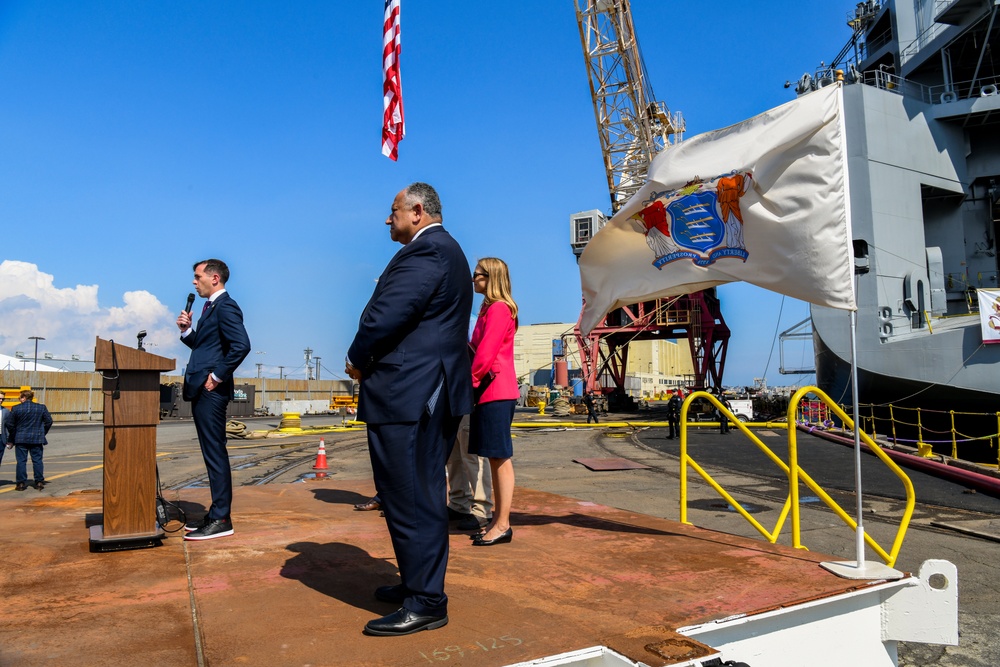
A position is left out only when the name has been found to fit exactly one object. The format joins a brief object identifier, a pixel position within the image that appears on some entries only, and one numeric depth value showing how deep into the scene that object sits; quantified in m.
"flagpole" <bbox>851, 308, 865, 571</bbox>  2.98
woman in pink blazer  3.87
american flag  7.00
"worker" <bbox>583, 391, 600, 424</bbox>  24.83
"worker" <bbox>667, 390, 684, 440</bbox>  18.66
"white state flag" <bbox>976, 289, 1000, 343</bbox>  15.30
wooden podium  3.54
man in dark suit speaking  3.92
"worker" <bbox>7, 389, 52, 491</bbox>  9.26
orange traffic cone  8.42
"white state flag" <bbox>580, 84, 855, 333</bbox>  3.46
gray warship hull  16.97
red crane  34.19
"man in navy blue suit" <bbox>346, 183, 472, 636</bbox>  2.43
